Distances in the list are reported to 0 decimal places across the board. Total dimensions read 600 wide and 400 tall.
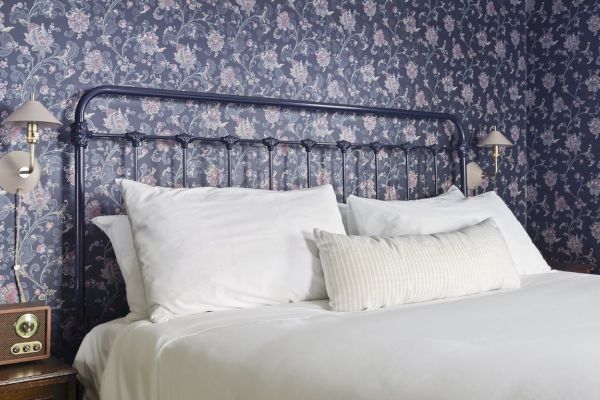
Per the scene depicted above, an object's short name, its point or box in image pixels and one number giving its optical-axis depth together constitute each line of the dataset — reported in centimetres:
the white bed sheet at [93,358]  200
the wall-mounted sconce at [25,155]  199
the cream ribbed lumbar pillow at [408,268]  195
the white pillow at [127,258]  202
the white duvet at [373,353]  115
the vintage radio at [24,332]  183
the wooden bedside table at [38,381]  172
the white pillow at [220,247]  192
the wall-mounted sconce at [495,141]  335
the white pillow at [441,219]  242
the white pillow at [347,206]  247
